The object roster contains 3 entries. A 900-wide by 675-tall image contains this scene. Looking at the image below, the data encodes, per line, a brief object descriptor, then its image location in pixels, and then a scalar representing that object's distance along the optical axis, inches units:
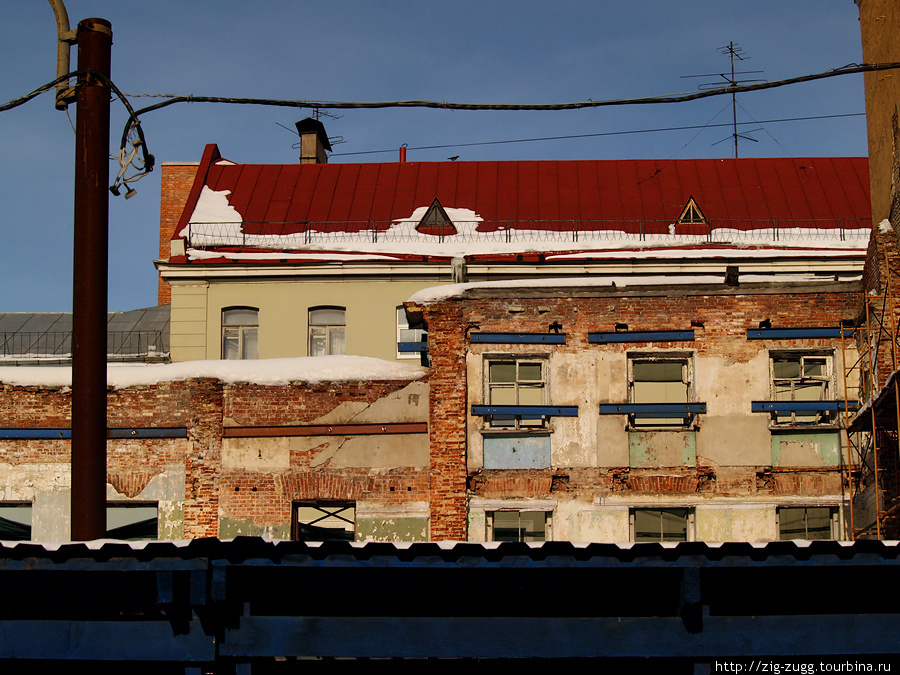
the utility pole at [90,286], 407.8
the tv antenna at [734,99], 1505.9
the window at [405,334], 1141.1
